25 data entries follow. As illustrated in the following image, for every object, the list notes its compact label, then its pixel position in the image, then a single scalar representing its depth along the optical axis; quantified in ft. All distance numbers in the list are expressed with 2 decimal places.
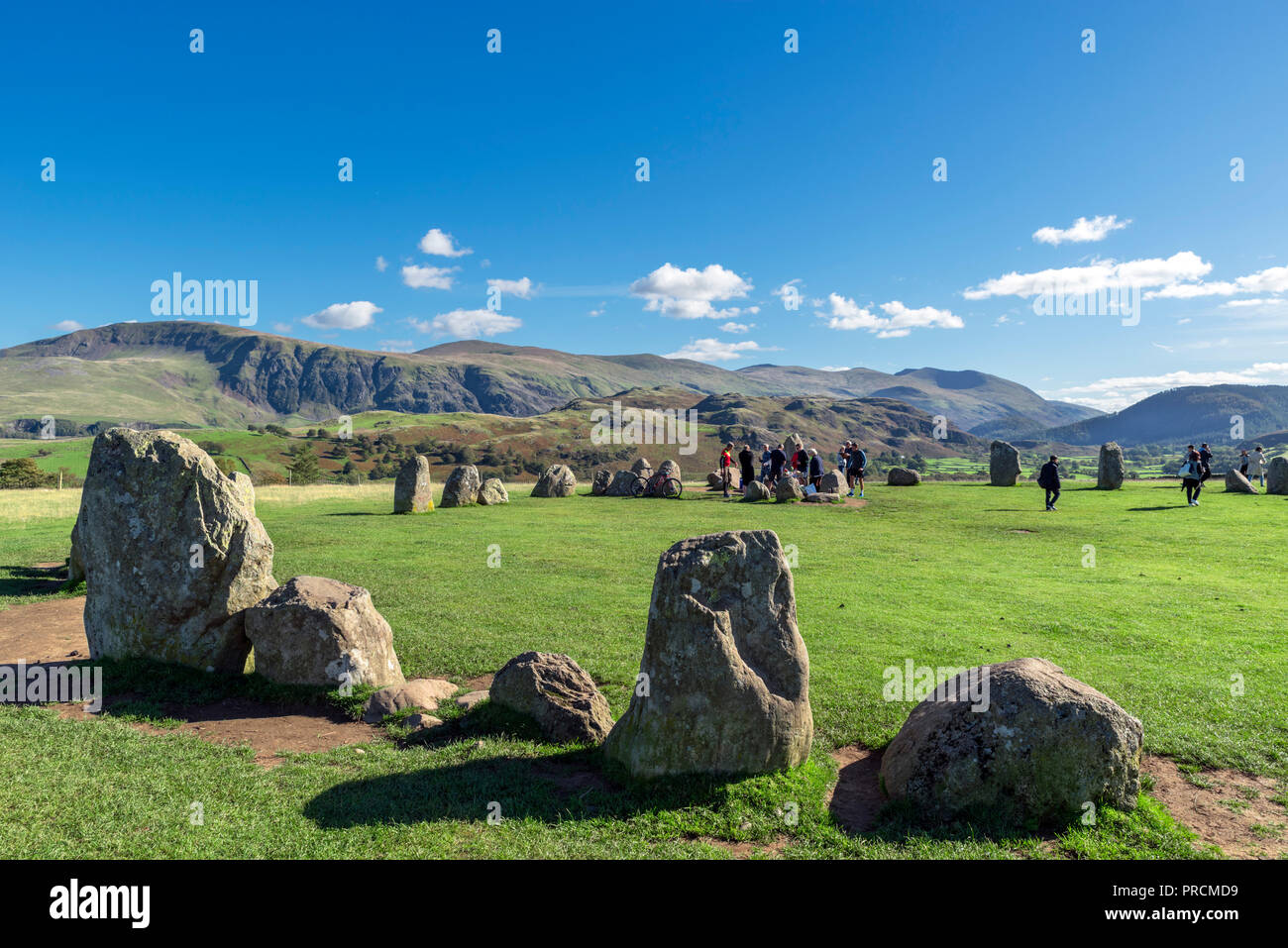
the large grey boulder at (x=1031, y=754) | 20.84
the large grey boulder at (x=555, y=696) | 27.91
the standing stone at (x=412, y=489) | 108.88
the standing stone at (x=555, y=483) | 135.74
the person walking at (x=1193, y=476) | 96.73
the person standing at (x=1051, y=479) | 96.39
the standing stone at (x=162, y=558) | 35.58
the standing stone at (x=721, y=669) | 22.71
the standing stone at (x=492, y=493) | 119.75
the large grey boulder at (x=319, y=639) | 33.12
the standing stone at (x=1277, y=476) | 109.16
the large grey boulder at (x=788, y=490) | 112.68
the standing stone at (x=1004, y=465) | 137.18
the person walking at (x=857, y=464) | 116.06
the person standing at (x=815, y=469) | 117.50
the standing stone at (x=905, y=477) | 138.10
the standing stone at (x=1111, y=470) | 123.85
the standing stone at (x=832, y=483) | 125.90
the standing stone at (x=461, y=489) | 117.80
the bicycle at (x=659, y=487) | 130.21
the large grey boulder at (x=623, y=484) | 132.16
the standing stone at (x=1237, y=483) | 113.50
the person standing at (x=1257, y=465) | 129.18
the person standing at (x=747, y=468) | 120.78
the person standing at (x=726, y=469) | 126.03
